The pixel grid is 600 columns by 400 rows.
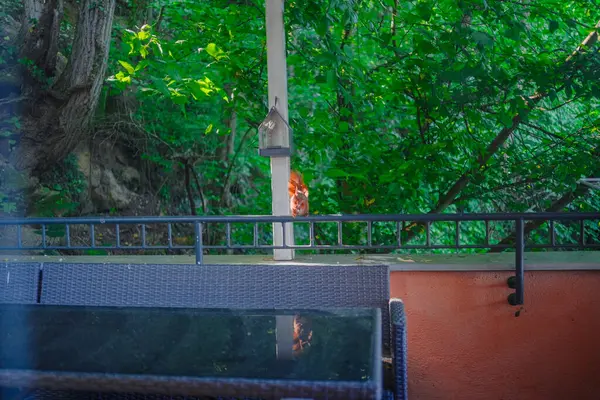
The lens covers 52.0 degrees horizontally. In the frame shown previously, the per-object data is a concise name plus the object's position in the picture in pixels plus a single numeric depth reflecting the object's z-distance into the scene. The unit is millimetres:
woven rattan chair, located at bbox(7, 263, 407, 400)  1617
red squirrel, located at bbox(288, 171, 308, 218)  2885
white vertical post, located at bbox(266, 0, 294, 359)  2787
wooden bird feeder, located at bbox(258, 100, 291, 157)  2814
